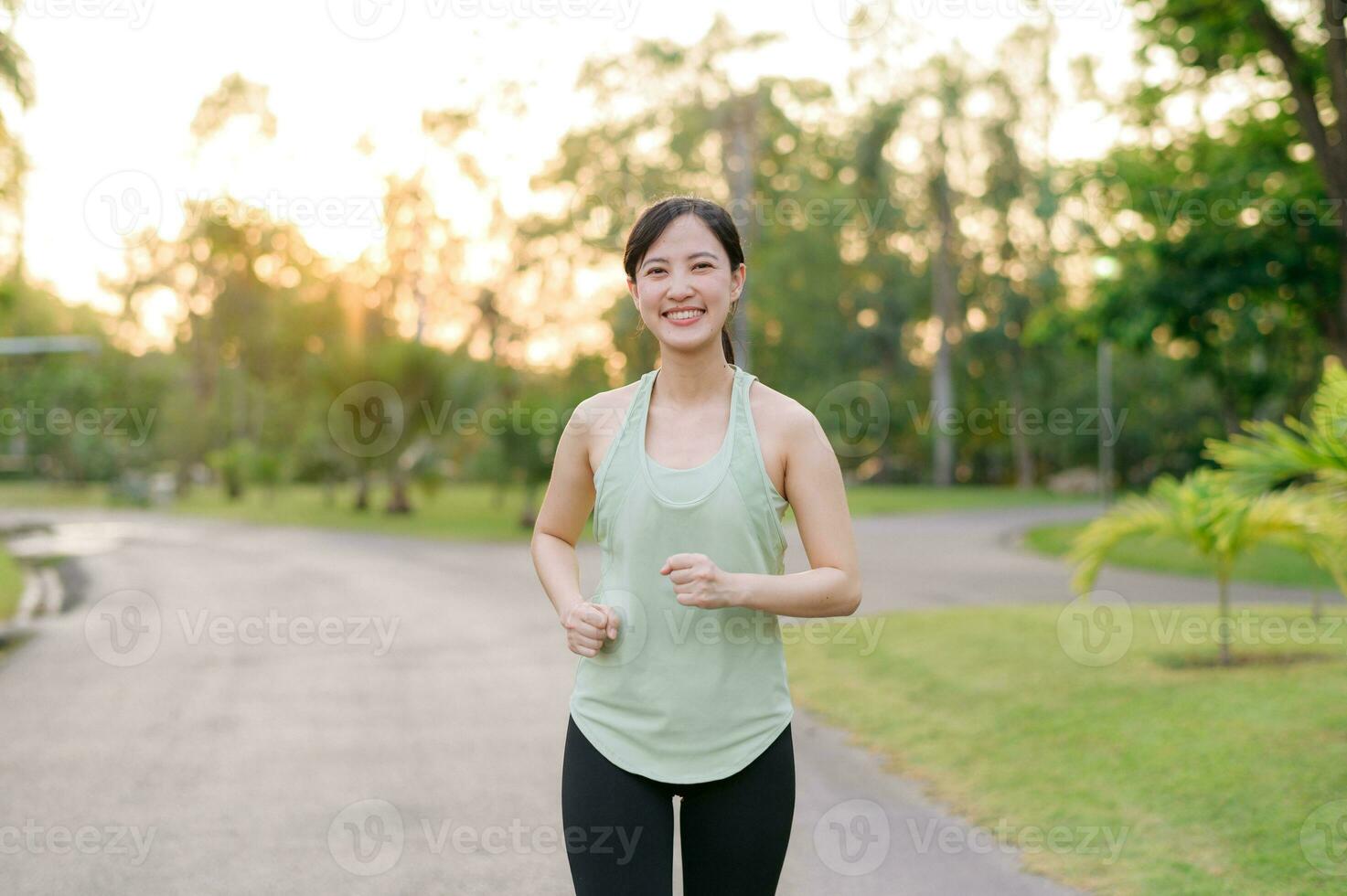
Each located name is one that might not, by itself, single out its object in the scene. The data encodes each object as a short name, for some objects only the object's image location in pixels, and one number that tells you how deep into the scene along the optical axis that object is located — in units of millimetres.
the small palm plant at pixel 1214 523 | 7593
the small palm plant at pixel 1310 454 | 5875
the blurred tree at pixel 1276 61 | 11875
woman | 2234
